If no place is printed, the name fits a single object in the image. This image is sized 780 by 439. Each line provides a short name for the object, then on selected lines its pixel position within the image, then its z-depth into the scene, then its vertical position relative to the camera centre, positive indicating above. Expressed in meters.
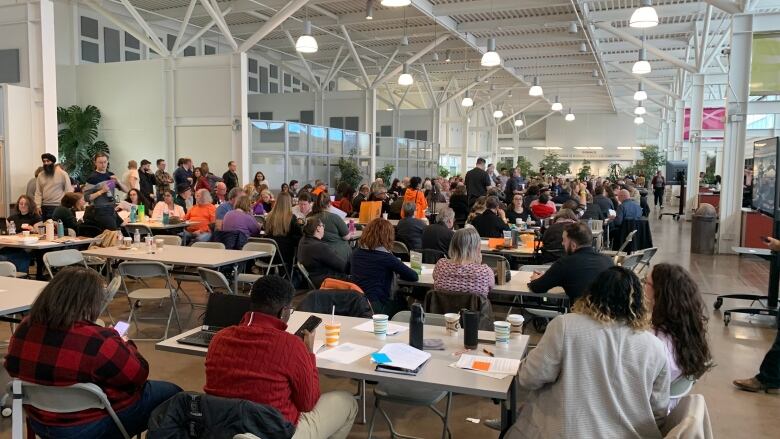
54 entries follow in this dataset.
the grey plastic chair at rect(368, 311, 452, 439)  2.85 -1.07
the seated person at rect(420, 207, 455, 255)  6.20 -0.61
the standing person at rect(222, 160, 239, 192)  11.57 -0.07
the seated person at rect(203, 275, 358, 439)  2.13 -0.70
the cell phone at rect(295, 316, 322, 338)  2.66 -0.68
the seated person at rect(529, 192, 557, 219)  8.70 -0.41
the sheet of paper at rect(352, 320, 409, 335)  3.23 -0.84
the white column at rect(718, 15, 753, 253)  9.50 +0.84
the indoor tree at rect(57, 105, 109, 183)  14.10 +0.71
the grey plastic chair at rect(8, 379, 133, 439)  2.31 -0.90
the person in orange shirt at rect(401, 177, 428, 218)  10.10 -0.33
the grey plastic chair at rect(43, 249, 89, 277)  5.09 -0.78
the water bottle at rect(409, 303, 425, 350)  2.87 -0.72
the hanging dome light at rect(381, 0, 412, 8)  7.10 +2.11
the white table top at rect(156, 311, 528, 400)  2.43 -0.85
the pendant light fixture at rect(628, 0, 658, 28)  7.55 +2.12
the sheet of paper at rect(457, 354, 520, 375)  2.61 -0.84
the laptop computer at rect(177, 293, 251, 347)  2.97 -0.73
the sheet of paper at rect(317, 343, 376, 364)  2.75 -0.85
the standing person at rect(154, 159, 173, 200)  10.55 -0.12
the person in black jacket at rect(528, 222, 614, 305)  3.97 -0.57
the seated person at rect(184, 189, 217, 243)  8.07 -0.60
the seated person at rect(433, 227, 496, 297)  4.00 -0.63
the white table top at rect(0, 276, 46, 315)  3.53 -0.82
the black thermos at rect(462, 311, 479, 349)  2.90 -0.75
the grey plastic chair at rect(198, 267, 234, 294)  4.83 -0.89
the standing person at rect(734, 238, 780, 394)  4.16 -1.37
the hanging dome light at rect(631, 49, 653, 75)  10.56 +2.05
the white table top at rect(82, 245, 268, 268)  5.30 -0.79
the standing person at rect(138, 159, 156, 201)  11.03 -0.12
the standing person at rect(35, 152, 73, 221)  8.10 -0.23
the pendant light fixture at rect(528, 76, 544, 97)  13.51 +2.04
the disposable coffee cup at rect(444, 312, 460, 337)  3.14 -0.78
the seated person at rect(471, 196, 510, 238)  7.11 -0.54
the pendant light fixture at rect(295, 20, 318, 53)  9.11 +2.03
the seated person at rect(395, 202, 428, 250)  6.75 -0.63
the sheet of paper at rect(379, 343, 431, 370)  2.61 -0.82
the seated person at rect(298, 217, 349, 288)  5.52 -0.78
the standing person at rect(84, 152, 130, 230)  6.84 -0.43
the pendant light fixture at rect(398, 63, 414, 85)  11.42 +1.90
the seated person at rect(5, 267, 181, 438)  2.33 -0.74
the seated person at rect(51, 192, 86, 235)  6.91 -0.48
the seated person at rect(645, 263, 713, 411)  2.55 -0.62
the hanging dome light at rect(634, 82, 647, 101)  15.00 +2.19
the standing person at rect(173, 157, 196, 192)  11.09 -0.01
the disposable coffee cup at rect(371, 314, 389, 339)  3.12 -0.79
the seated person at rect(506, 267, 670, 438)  2.19 -0.70
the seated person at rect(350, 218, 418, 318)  4.39 -0.67
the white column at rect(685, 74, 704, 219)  14.38 +0.98
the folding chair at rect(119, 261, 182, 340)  5.00 -0.86
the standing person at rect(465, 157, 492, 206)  10.70 -0.09
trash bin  10.40 -0.82
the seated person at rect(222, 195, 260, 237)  6.91 -0.57
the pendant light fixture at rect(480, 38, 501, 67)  9.52 +1.94
